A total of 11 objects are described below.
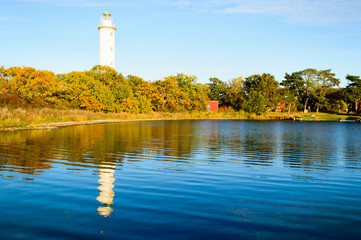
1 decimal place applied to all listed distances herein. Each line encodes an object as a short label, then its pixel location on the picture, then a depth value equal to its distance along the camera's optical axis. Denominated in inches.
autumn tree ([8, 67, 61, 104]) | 1871.3
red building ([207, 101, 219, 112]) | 3550.7
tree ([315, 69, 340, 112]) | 3644.2
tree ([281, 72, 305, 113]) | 3627.0
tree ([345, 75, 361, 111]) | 3353.8
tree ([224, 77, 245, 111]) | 3585.1
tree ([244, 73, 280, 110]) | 3440.0
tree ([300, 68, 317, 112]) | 3678.6
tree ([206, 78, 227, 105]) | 3809.1
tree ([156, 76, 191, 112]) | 2994.6
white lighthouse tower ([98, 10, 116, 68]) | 2955.2
